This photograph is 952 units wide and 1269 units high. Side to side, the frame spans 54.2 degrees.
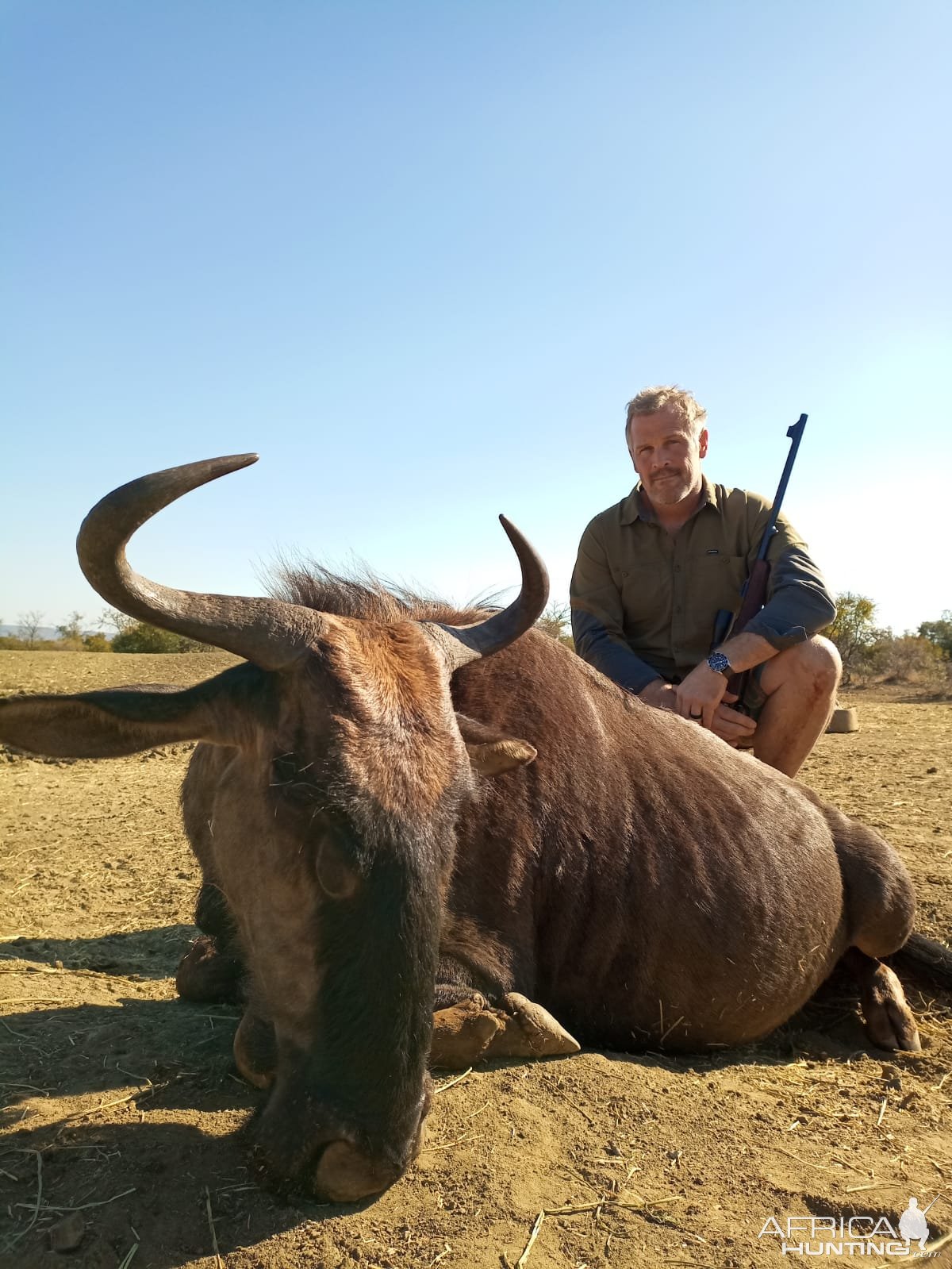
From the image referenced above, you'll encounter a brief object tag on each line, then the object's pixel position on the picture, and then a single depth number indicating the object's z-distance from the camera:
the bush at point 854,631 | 29.39
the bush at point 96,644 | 32.91
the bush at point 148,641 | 25.89
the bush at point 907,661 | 28.16
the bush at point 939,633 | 36.03
